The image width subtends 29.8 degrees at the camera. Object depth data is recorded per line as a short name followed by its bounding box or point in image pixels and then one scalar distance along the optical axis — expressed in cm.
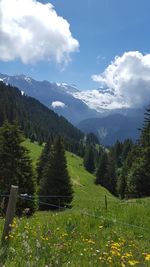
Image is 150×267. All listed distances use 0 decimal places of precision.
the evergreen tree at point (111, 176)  9110
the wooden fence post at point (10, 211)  577
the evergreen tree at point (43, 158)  6599
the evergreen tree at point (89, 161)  12405
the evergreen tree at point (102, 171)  9512
